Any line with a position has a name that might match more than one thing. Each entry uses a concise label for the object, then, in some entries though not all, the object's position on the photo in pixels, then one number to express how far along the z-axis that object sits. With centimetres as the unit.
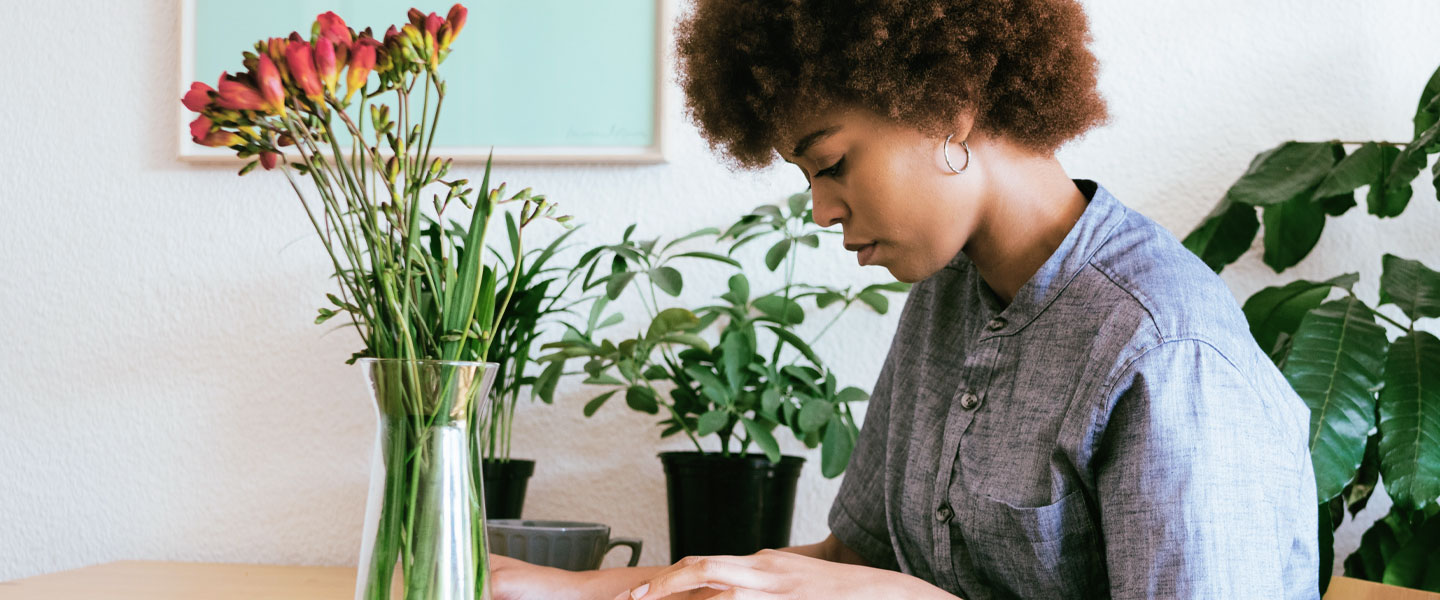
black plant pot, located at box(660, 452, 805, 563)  115
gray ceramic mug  101
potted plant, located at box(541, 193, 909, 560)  114
